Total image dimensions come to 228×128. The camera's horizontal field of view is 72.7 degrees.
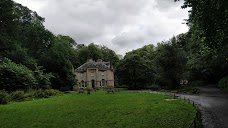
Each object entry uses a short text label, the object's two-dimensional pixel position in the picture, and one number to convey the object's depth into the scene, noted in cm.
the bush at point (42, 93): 2226
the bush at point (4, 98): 1739
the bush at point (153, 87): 3821
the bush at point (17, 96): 2010
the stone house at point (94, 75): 4941
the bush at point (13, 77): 2304
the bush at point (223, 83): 2813
